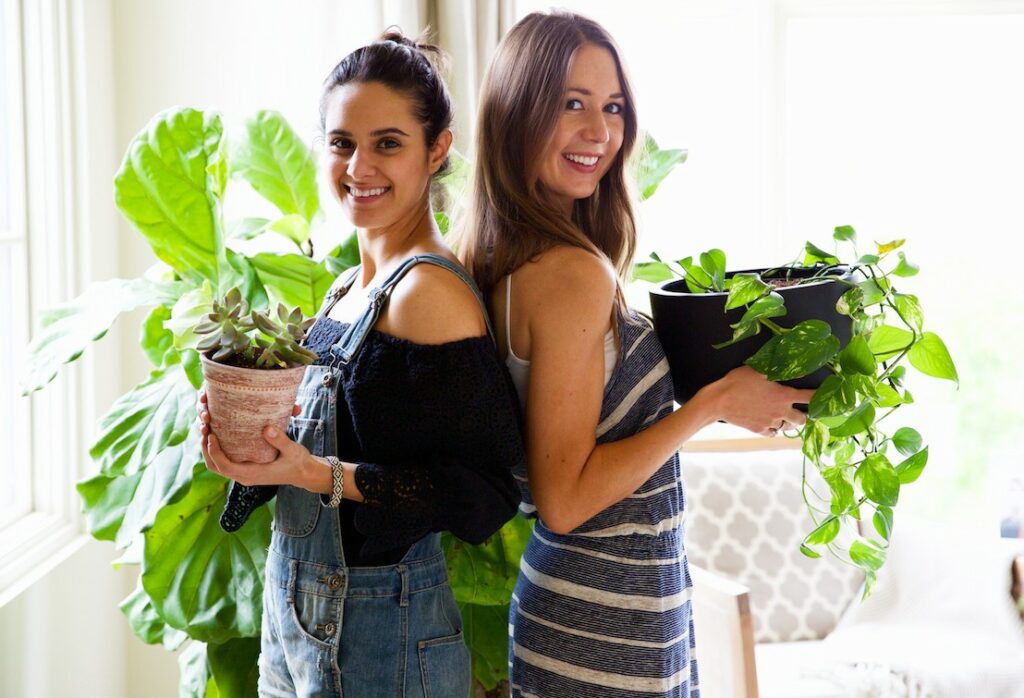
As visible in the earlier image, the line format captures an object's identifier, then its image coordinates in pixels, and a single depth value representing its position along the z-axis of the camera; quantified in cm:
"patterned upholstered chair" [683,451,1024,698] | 252
